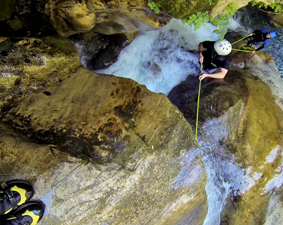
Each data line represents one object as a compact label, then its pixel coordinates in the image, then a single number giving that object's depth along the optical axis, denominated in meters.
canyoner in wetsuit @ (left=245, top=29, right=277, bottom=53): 5.42
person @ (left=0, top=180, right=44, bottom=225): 2.82
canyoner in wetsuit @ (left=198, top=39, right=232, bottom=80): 4.77
